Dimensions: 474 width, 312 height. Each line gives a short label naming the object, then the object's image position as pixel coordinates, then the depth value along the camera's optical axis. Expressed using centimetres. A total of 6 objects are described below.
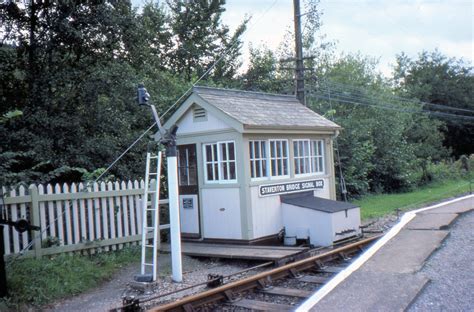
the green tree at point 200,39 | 2909
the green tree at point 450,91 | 4366
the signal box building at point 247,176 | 1070
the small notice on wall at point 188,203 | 1168
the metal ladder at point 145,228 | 805
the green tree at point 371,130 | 2152
